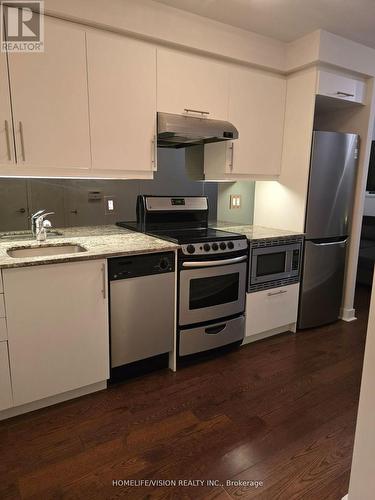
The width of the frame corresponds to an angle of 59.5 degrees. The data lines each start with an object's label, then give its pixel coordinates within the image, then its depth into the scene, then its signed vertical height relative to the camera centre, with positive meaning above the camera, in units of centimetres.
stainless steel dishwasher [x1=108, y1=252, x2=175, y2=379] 204 -79
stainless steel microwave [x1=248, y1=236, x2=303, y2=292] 263 -64
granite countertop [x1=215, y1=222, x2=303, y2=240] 271 -41
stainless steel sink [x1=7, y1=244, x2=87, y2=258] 206 -45
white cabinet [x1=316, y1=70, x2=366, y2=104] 267 +82
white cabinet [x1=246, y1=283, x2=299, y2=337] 269 -104
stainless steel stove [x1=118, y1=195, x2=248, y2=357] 230 -64
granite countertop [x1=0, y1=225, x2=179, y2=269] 177 -40
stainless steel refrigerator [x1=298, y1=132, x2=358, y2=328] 279 -34
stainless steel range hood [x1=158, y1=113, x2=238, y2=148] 228 +38
